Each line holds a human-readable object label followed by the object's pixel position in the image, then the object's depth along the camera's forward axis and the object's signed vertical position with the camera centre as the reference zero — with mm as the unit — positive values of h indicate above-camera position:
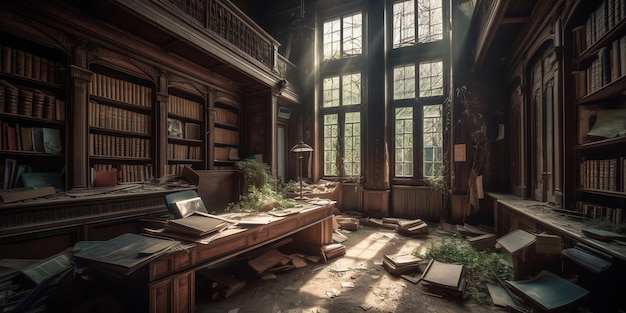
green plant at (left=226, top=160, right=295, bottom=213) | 3271 -645
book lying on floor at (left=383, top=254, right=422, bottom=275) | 3268 -1476
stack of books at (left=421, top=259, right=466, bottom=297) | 2660 -1421
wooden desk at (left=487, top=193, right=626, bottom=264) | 1804 -727
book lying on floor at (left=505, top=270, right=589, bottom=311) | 1870 -1129
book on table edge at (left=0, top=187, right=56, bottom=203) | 2348 -377
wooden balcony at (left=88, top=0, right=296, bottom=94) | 3332 +1986
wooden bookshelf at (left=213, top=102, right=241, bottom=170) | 5688 +487
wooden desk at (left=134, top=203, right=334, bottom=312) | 1771 -885
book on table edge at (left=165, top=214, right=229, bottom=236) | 2065 -615
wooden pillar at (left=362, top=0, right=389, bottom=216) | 6570 +929
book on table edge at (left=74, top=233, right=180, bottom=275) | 1551 -665
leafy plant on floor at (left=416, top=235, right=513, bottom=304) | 2778 -1494
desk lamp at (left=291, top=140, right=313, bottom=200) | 3855 +123
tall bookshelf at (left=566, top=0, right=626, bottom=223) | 2178 +554
